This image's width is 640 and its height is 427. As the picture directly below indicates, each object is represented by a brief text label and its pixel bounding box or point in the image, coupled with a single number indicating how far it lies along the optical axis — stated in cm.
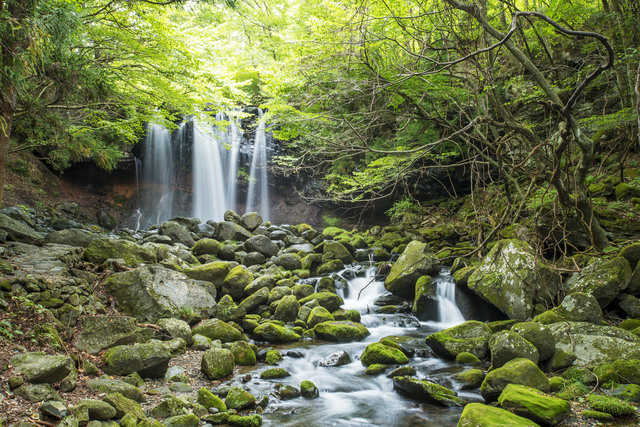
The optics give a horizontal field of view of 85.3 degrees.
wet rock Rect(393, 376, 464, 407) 471
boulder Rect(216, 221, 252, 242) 1349
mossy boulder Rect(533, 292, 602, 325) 599
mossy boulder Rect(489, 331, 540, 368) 505
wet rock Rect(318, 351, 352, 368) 630
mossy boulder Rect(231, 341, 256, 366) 602
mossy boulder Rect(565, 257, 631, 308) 637
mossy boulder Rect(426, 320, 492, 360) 617
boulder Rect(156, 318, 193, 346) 608
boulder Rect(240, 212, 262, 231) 1507
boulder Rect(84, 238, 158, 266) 702
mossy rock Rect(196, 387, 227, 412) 431
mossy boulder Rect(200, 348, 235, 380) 530
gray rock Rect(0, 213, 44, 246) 714
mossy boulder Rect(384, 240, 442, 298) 950
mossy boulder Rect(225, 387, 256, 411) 445
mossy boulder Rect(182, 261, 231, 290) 862
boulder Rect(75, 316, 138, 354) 477
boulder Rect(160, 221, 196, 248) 1223
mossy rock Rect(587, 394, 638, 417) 380
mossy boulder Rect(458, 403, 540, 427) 336
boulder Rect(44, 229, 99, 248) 785
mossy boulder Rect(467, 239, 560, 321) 711
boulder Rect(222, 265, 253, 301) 890
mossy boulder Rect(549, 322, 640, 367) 478
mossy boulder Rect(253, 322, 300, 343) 722
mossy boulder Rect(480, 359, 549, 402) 444
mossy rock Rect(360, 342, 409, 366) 618
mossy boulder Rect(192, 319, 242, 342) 670
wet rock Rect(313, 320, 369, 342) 740
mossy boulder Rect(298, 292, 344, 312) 884
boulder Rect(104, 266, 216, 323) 629
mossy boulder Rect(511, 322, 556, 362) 520
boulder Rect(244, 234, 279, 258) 1259
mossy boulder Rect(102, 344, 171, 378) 458
